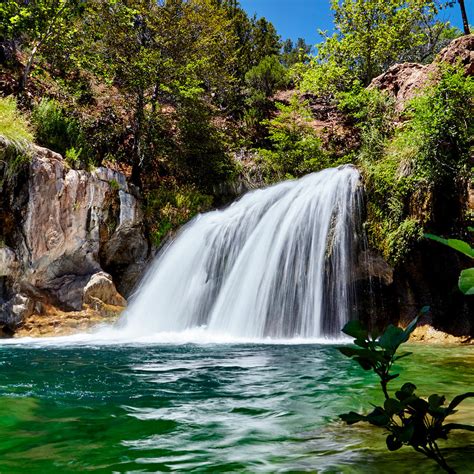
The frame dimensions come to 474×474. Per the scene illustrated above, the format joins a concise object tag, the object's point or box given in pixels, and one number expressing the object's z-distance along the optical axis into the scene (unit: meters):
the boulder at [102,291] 11.28
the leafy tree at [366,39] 20.31
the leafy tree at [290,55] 35.51
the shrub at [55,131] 12.32
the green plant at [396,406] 1.09
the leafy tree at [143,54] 14.52
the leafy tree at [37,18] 12.58
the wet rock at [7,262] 10.28
